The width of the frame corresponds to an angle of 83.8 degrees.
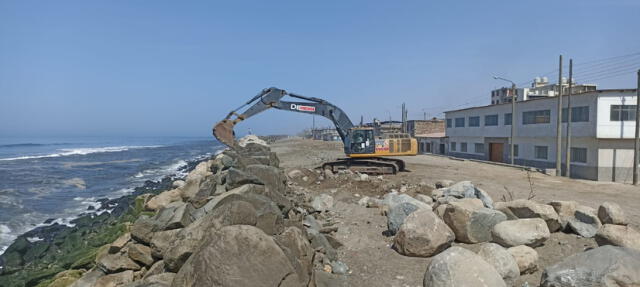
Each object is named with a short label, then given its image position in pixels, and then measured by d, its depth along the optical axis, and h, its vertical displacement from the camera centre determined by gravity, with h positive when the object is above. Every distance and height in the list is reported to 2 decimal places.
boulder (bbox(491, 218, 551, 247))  6.68 -1.99
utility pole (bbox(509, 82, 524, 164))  25.41 +0.17
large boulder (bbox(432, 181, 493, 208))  9.67 -1.88
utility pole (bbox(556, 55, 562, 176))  21.17 -0.24
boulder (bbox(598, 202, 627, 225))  7.38 -1.84
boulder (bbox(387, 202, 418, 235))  8.03 -1.97
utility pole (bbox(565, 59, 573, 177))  21.21 +0.06
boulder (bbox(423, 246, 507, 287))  4.75 -1.96
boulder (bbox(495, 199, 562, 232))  7.54 -1.83
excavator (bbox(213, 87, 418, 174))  18.25 -0.56
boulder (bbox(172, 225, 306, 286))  3.88 -1.51
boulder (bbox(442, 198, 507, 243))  7.23 -1.94
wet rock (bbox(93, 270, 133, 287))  5.69 -2.40
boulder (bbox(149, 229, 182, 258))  5.77 -1.82
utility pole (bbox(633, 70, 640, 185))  18.80 -0.94
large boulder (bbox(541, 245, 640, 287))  4.46 -1.86
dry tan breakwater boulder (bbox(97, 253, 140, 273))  5.98 -2.26
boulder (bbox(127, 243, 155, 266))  5.98 -2.09
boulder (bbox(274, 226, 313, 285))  4.69 -1.78
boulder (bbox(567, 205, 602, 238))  7.31 -2.01
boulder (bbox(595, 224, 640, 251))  6.43 -2.01
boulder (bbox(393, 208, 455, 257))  6.66 -2.03
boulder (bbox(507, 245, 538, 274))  5.87 -2.17
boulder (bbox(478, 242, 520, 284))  5.52 -2.10
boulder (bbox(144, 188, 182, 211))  11.02 -2.21
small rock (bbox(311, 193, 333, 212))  10.30 -2.20
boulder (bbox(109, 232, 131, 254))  6.57 -2.11
